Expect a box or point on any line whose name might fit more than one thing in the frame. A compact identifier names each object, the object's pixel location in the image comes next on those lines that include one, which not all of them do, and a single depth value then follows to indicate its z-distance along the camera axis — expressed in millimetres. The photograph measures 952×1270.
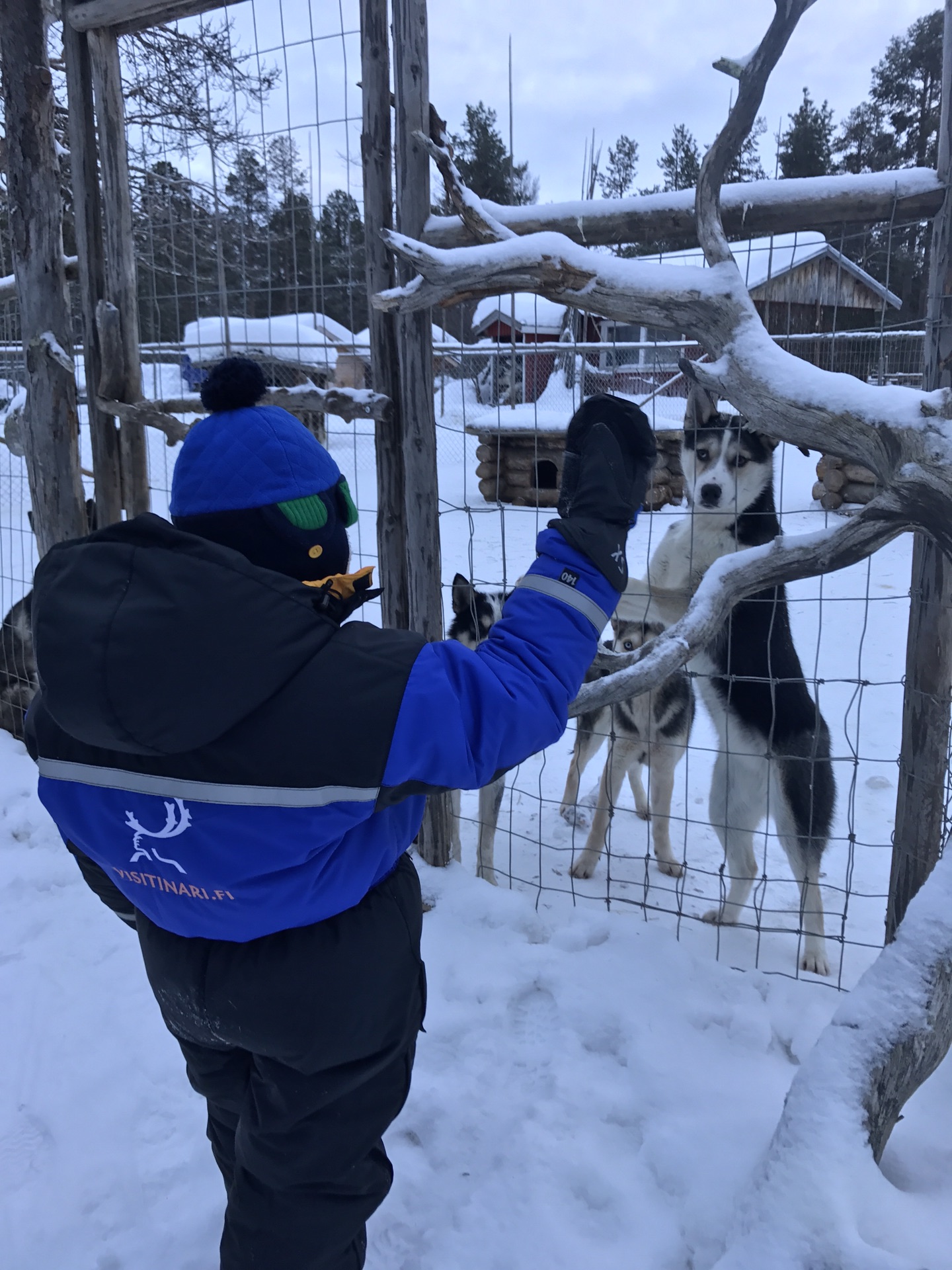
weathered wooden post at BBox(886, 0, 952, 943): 2438
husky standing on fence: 3145
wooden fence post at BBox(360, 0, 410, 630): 2893
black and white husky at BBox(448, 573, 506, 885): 3520
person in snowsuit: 1099
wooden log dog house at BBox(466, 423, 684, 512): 7863
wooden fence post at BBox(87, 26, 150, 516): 3648
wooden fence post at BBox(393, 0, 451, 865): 2822
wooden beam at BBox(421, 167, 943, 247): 2436
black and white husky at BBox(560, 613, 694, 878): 3783
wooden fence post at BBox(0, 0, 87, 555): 3717
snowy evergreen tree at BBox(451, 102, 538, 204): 12023
